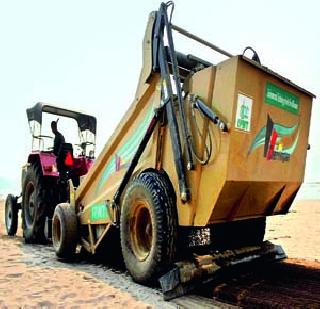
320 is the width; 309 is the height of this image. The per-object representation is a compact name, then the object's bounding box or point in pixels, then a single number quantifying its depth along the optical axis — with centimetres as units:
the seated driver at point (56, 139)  725
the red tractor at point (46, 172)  693
